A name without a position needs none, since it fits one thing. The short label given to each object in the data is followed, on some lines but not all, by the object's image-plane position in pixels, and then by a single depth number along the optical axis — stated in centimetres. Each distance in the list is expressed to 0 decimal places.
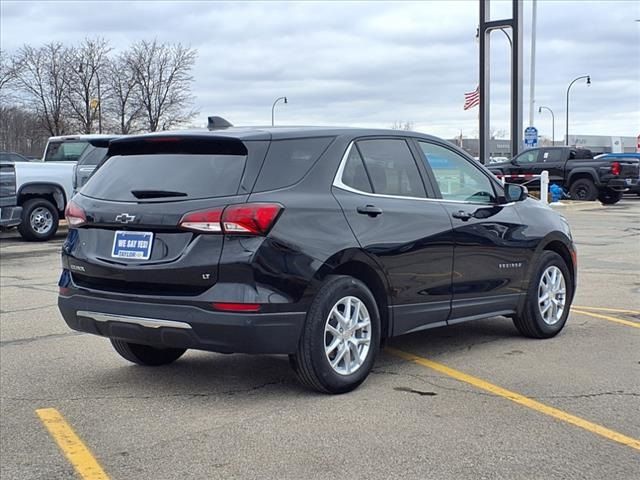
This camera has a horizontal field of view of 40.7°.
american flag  4101
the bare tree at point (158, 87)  5244
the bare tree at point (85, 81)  5072
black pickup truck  2780
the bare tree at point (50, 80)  5053
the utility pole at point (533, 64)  4097
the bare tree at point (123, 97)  5141
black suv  497
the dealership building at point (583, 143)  8925
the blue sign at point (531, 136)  3775
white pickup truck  1640
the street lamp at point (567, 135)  8294
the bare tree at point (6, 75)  4862
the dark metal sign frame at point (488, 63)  2822
